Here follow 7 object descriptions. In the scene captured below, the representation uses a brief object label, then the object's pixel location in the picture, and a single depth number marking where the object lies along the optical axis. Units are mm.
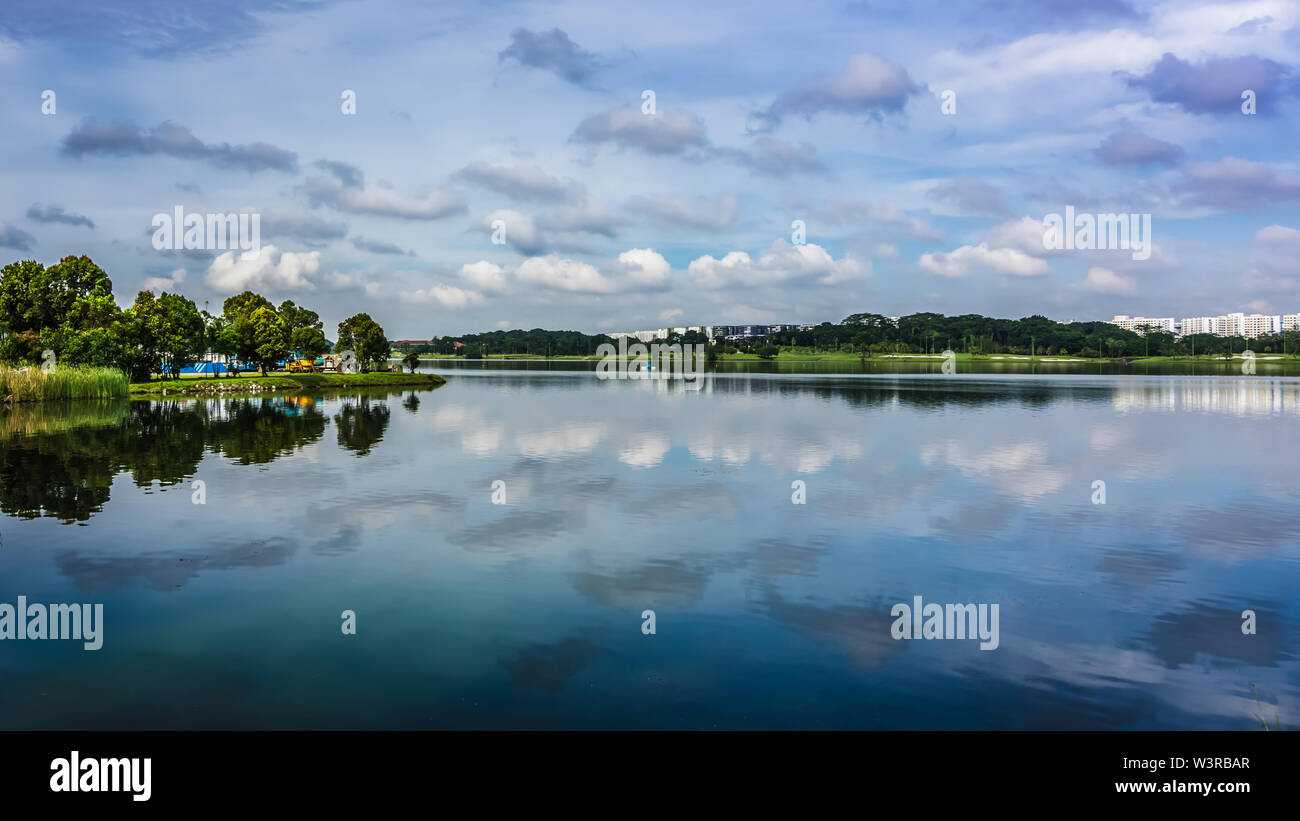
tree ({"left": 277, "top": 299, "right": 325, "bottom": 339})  130750
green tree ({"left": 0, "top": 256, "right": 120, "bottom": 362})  79250
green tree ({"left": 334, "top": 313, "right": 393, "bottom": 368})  124812
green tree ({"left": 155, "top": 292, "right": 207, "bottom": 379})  90000
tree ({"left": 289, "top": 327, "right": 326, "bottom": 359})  116625
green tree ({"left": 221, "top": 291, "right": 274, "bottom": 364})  103000
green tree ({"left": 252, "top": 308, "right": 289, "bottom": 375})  103062
